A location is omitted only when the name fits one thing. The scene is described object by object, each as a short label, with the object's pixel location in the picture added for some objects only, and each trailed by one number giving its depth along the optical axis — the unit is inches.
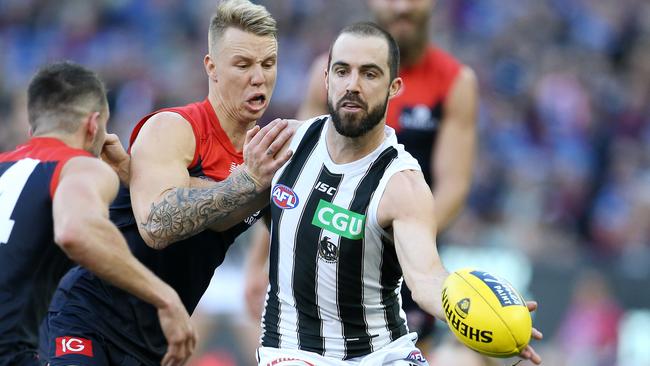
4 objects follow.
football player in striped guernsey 496.1
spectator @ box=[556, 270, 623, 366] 1069.1
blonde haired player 496.4
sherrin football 427.5
